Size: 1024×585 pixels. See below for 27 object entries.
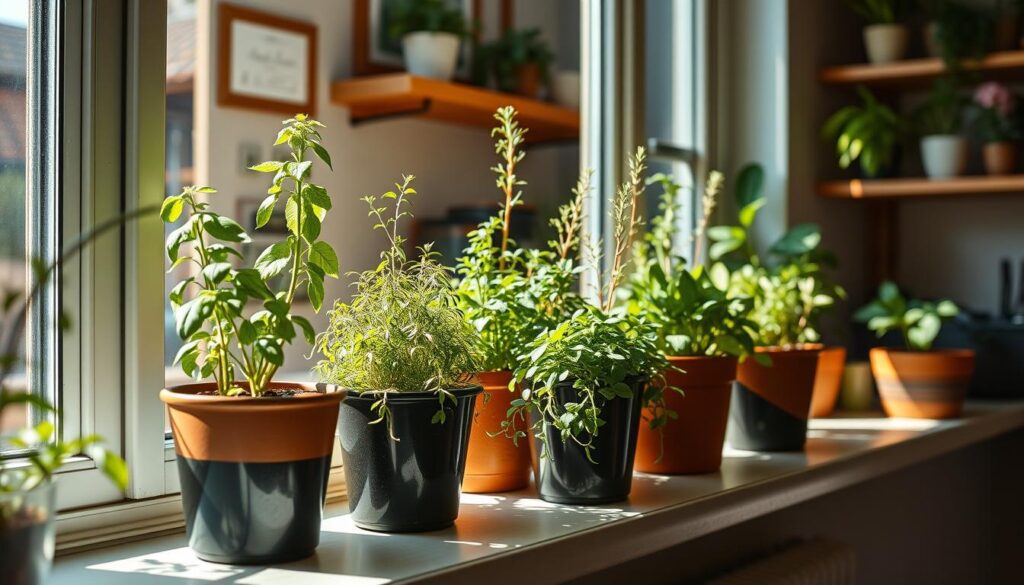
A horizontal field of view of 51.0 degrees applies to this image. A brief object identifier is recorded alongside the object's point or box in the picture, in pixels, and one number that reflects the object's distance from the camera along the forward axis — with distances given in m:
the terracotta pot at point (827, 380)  2.13
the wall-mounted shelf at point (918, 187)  2.36
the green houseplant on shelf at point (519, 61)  2.88
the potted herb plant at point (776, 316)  1.76
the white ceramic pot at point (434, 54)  2.67
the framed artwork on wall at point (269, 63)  2.60
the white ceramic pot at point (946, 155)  2.46
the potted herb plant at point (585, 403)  1.26
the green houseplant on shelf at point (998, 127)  2.44
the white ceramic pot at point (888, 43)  2.52
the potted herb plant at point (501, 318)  1.37
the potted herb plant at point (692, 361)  1.51
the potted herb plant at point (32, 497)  0.76
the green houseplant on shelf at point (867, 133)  2.43
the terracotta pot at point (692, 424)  1.51
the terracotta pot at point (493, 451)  1.36
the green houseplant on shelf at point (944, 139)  2.46
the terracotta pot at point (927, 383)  2.12
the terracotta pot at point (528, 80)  2.88
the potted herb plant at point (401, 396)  1.14
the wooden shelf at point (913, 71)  2.40
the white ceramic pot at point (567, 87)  2.96
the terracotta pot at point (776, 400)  1.75
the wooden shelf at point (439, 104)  2.56
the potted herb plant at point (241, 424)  1.00
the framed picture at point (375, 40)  2.78
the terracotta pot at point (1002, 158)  2.44
